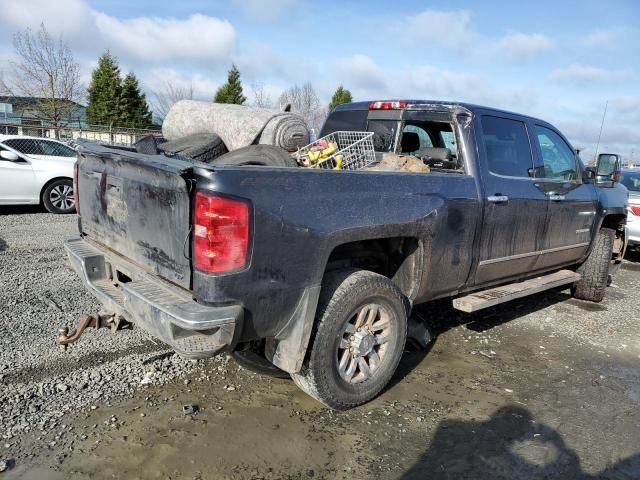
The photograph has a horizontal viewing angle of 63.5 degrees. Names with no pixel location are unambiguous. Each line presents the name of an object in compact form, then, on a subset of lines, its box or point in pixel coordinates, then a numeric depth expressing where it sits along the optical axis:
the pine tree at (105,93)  32.16
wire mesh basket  3.92
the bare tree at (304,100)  34.12
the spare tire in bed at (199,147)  4.12
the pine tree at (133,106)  32.88
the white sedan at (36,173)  8.94
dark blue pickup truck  2.59
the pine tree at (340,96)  33.47
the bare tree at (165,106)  41.62
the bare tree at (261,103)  35.92
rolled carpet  4.31
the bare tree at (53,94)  26.66
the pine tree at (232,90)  32.72
